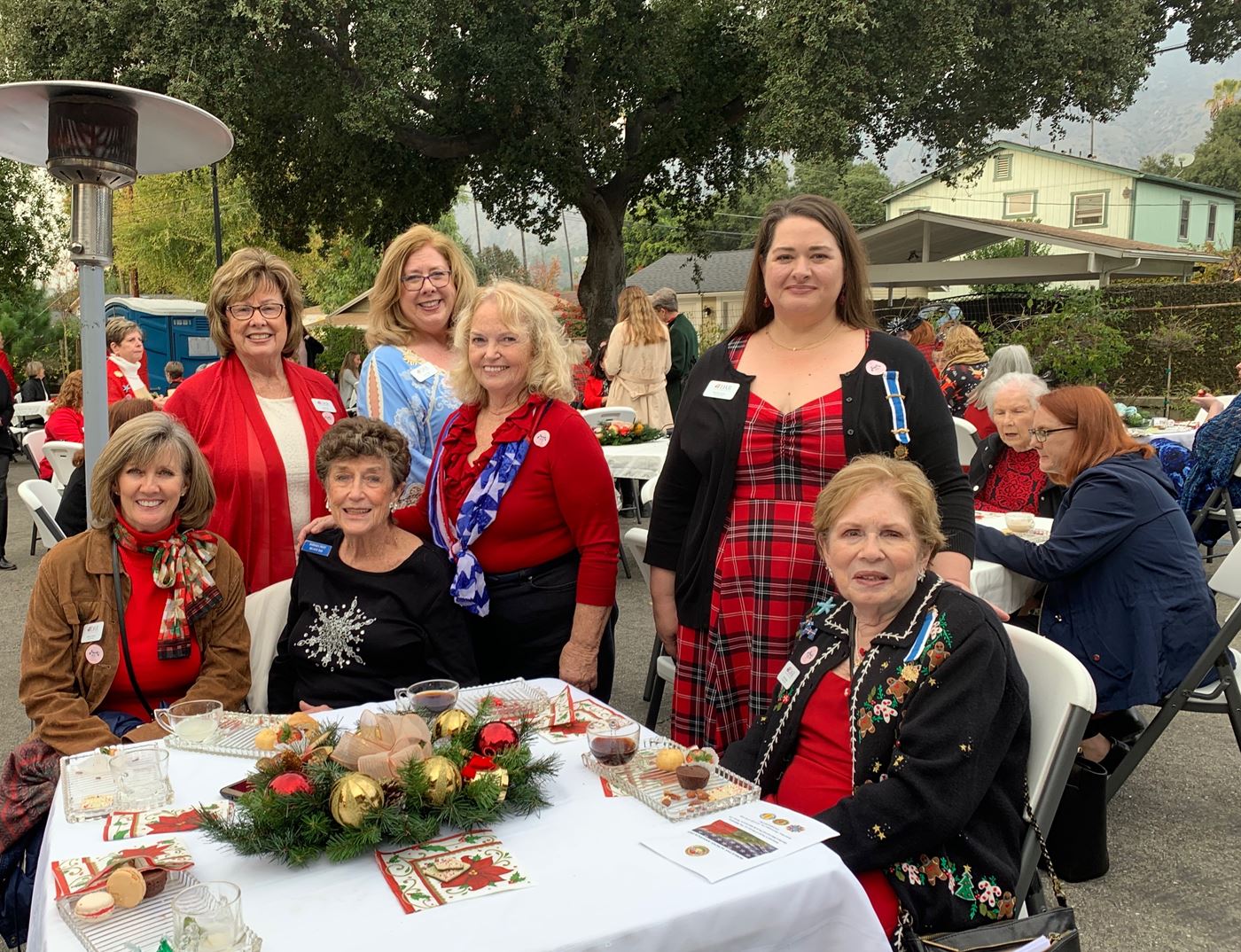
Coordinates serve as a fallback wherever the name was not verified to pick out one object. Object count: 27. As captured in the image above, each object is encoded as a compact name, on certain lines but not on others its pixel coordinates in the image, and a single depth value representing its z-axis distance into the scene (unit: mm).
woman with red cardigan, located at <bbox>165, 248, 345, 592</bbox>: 3295
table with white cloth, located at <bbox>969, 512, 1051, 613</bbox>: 3781
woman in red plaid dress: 2578
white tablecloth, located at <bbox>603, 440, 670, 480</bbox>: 6945
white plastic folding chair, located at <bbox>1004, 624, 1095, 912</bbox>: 2158
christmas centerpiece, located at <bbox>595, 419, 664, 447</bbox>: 7332
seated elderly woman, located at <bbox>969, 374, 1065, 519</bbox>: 4531
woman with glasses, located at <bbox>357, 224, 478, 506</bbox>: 3365
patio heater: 3201
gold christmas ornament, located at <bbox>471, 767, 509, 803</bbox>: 1787
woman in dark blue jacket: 3465
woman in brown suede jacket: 2627
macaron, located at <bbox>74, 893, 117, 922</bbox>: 1483
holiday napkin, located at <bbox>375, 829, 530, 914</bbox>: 1561
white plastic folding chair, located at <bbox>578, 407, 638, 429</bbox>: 8082
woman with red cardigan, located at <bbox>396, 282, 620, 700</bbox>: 2826
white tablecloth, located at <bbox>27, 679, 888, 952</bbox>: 1461
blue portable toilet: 24625
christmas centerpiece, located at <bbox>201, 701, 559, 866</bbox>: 1653
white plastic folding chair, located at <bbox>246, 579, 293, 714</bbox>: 2971
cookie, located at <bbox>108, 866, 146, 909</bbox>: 1513
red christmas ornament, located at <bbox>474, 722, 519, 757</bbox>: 1916
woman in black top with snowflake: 2736
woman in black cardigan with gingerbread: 1997
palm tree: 64875
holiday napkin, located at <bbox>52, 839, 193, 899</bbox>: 1575
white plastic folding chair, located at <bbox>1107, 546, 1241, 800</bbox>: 3422
